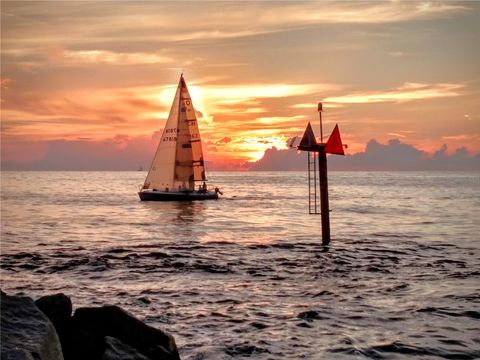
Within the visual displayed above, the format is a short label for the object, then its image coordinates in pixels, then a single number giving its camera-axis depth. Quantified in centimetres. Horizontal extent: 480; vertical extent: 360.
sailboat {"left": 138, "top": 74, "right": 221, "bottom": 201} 7206
